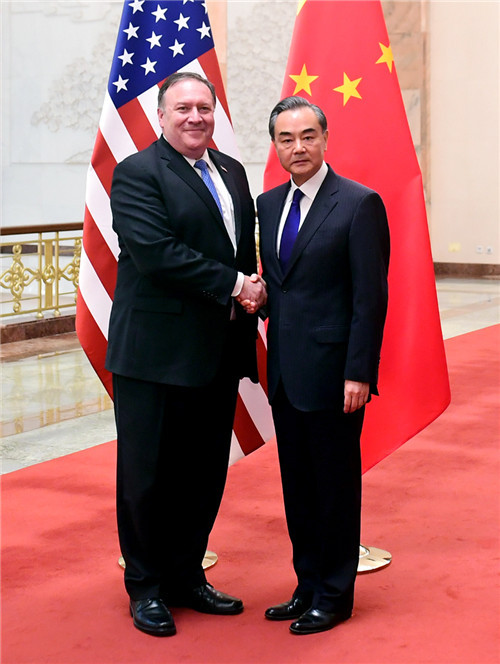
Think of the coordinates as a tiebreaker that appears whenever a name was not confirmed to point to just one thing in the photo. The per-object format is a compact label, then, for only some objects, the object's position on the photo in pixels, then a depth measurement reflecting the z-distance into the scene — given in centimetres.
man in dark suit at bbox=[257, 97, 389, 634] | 331
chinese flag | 415
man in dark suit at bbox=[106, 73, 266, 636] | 334
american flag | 418
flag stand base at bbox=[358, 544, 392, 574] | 404
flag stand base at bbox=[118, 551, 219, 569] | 407
